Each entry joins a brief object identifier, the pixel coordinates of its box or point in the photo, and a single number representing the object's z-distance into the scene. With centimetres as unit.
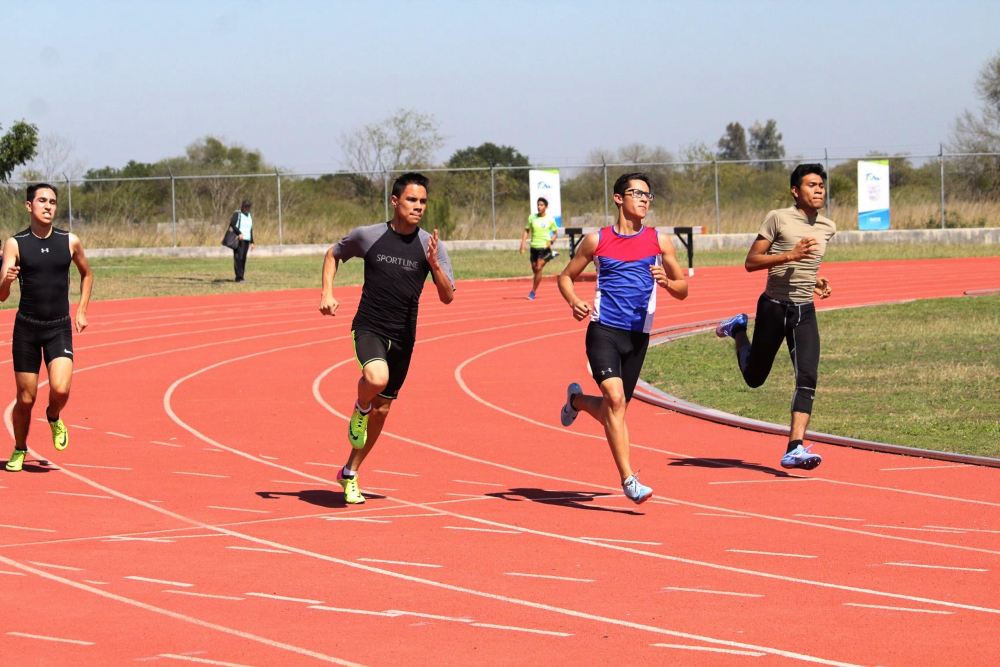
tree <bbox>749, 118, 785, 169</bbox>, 12950
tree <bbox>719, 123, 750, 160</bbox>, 13700
